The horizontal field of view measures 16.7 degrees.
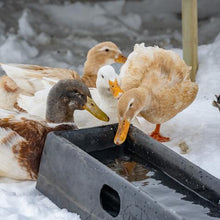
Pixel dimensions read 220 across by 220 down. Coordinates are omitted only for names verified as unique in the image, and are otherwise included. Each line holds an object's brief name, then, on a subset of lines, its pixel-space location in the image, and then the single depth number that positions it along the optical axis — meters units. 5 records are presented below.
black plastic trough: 4.15
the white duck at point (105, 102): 6.04
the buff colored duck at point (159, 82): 6.14
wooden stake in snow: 7.81
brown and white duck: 5.15
